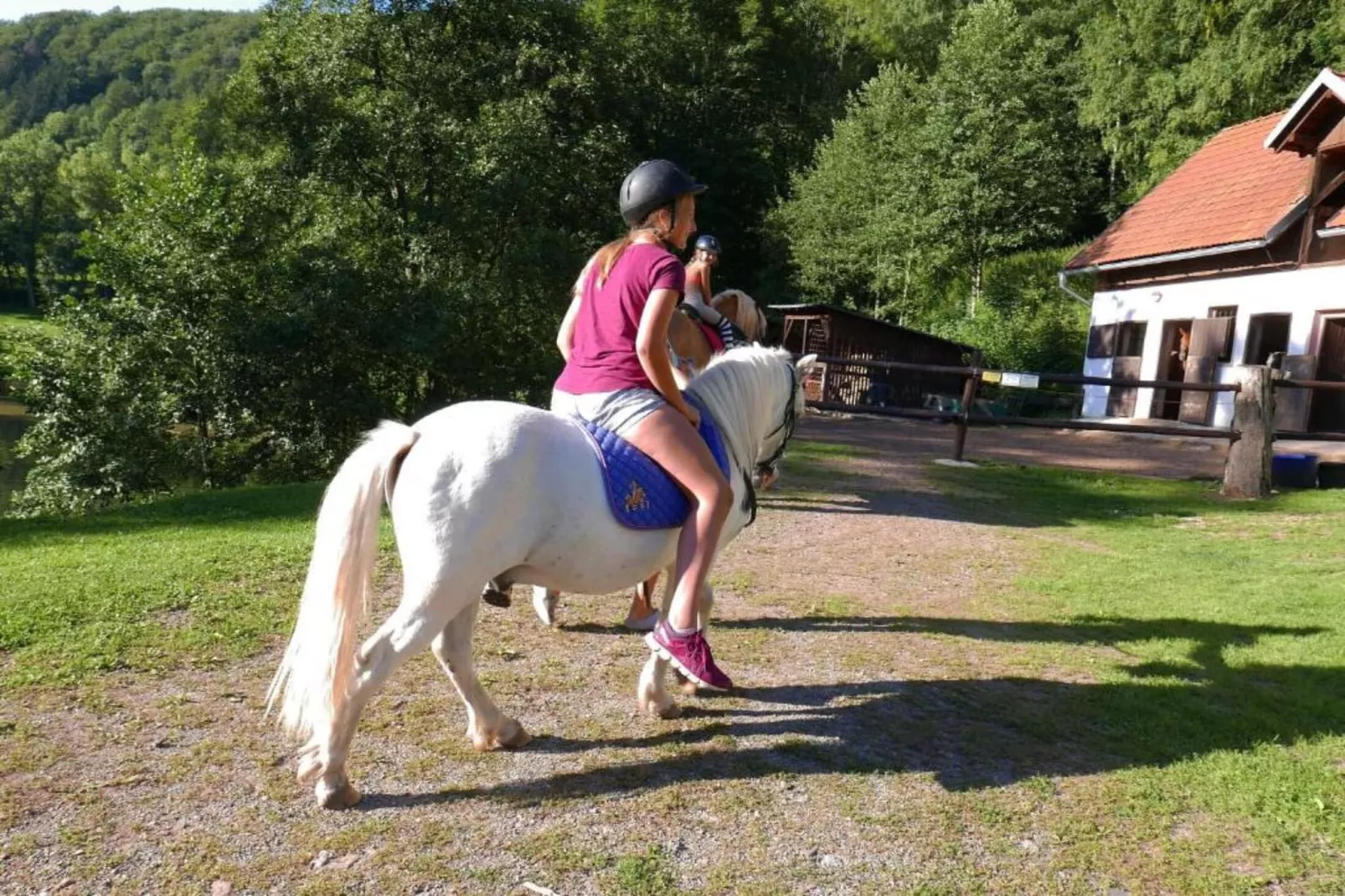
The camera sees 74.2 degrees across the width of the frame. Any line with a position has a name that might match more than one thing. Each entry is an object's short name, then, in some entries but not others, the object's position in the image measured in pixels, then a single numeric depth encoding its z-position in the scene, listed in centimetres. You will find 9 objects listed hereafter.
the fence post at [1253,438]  977
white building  1520
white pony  283
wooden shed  2381
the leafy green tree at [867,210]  3025
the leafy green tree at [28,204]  7031
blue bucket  1055
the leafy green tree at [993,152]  2738
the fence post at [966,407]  1134
